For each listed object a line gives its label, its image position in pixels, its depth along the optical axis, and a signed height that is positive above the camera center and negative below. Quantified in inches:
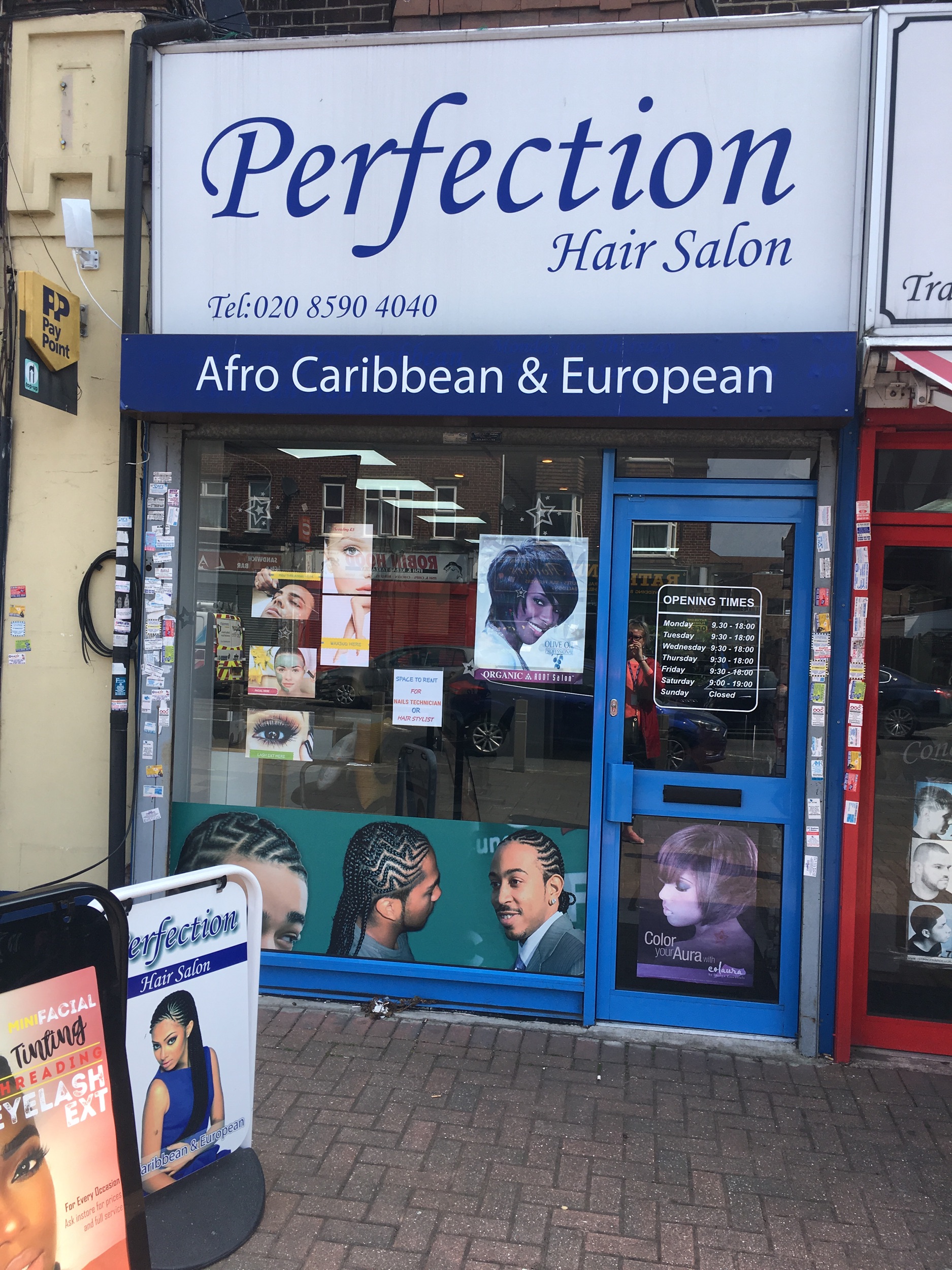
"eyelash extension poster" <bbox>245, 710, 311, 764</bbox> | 185.3 -23.9
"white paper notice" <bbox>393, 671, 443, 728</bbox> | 179.0 -14.8
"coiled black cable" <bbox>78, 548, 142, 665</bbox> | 184.2 -1.4
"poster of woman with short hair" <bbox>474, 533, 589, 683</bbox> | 172.7 +3.7
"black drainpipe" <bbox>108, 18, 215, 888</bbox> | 175.2 +65.8
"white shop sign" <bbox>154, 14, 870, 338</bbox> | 157.9 +82.7
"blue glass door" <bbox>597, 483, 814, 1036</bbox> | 164.9 -23.7
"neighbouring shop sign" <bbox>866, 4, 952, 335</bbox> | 147.7 +77.2
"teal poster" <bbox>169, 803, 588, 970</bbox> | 172.6 -50.1
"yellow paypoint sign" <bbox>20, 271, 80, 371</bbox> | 167.9 +56.3
